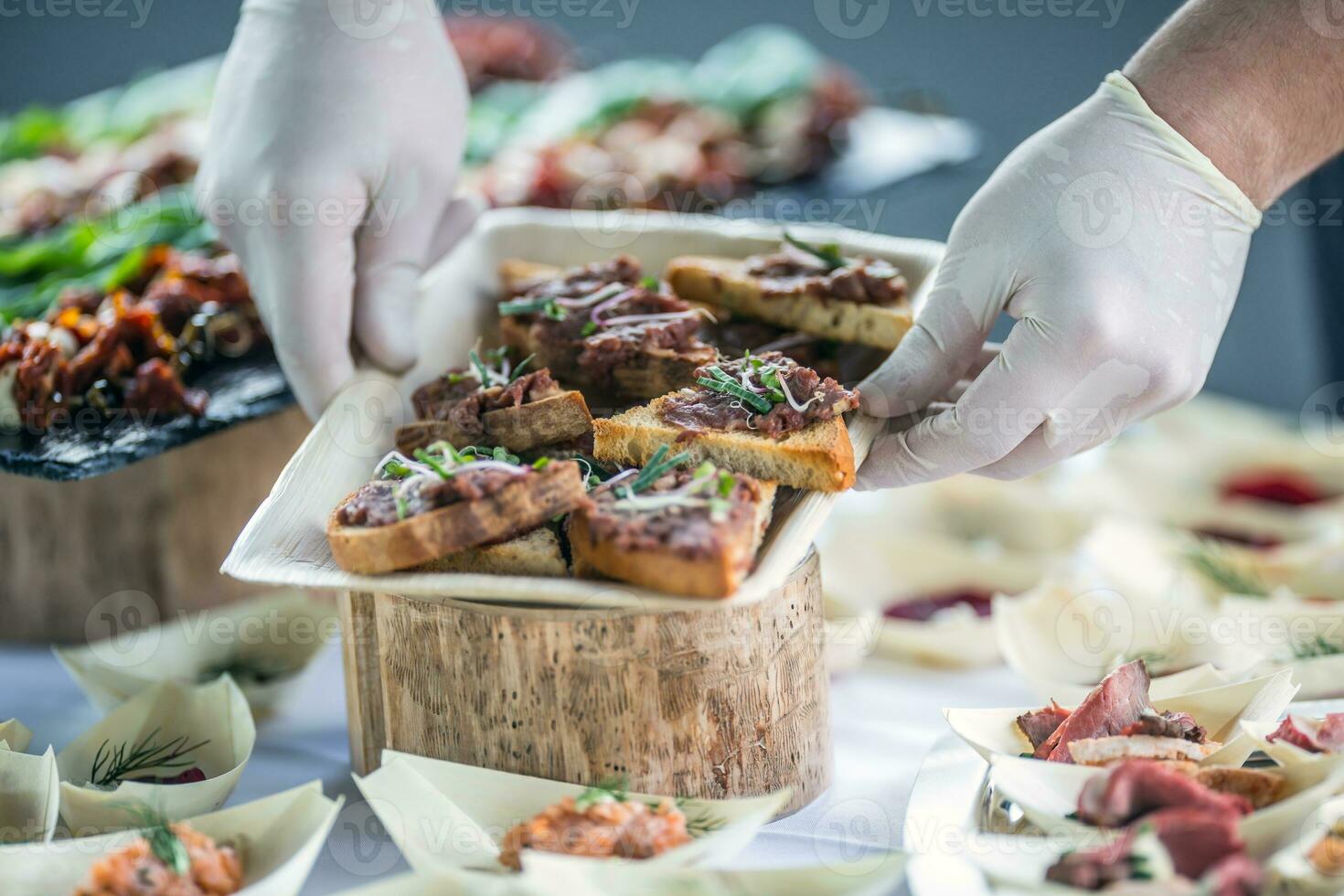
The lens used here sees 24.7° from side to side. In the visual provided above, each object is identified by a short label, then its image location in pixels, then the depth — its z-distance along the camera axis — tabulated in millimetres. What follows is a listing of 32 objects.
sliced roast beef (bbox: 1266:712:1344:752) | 964
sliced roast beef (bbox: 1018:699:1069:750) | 996
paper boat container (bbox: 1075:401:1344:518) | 1311
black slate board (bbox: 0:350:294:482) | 1099
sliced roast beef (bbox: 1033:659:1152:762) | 981
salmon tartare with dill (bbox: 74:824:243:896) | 928
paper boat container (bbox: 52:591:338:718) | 1094
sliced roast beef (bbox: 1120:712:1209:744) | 978
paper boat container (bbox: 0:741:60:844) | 978
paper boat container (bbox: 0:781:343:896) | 936
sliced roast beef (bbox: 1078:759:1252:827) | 926
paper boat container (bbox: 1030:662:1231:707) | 1034
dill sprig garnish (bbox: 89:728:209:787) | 1030
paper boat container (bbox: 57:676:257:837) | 1026
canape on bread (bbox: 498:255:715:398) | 1079
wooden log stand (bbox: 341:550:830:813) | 980
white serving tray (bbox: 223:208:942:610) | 955
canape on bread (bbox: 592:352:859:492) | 1000
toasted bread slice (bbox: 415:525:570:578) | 978
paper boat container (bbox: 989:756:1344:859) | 921
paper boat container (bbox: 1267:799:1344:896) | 907
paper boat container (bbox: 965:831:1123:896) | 915
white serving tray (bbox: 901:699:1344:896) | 932
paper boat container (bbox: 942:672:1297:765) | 994
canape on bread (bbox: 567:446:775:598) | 939
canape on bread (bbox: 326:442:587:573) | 966
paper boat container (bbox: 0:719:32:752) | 1019
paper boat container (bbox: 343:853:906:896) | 911
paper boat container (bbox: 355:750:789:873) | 931
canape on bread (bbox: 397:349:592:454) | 1040
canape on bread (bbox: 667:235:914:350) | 1102
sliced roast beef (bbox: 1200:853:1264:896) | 897
